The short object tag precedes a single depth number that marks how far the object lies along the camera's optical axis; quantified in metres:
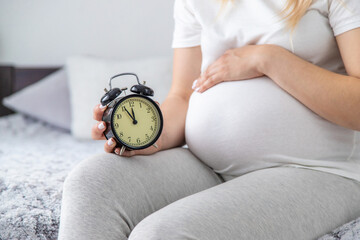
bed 1.08
